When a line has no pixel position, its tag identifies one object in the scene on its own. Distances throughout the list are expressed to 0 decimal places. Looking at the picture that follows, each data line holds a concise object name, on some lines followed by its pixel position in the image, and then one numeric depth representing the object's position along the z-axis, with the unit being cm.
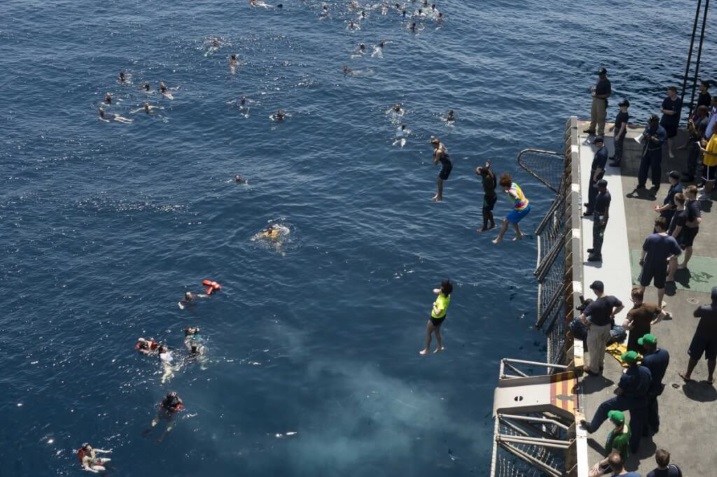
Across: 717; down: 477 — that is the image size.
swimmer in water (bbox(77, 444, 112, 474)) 2961
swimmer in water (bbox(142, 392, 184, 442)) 3180
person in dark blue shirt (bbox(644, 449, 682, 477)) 1702
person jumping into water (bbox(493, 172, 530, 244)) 2978
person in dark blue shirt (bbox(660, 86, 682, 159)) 3194
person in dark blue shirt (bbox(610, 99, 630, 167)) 3216
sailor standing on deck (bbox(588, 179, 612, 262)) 2592
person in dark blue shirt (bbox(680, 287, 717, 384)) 2053
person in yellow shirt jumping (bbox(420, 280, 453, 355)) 2620
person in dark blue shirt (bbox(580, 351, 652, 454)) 1895
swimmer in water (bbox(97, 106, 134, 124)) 5728
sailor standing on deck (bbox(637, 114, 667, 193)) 2962
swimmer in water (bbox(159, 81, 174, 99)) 6041
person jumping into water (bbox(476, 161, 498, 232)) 3138
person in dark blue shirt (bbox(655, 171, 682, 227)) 2594
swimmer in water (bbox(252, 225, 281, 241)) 4360
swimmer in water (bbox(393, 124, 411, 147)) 5306
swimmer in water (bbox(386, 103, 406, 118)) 5675
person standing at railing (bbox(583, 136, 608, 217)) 2902
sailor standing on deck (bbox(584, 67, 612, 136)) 3475
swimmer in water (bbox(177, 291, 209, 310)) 3819
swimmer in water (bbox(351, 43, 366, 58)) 6738
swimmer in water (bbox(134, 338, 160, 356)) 3534
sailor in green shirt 1831
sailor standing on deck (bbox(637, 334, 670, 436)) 1948
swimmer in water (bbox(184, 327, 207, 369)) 3512
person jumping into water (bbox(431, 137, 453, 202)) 3372
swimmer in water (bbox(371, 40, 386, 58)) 6781
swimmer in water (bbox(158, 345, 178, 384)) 3425
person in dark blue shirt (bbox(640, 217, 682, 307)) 2341
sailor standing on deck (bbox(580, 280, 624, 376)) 2156
